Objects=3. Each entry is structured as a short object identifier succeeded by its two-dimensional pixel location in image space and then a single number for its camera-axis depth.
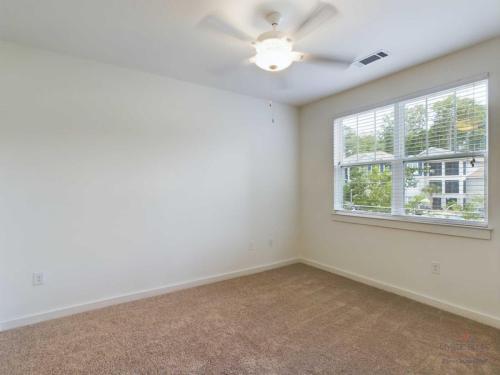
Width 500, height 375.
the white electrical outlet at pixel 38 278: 2.52
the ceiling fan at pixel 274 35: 1.88
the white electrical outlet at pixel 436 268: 2.79
